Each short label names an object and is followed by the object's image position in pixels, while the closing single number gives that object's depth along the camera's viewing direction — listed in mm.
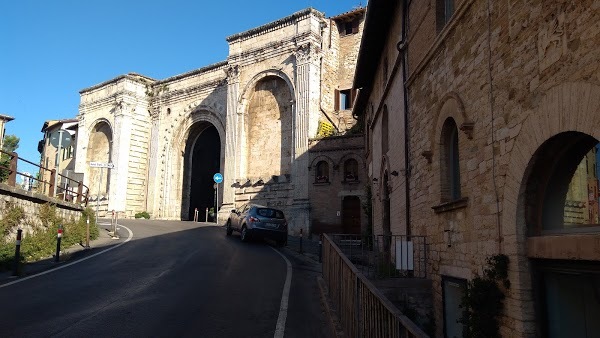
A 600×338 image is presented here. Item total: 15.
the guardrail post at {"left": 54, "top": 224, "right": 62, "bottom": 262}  14249
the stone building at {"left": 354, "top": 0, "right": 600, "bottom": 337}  4988
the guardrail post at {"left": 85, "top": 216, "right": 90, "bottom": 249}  17484
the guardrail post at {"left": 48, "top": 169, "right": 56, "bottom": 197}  18500
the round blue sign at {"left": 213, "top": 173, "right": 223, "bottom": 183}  34250
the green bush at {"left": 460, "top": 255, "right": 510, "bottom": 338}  6215
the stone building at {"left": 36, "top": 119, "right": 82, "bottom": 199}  49844
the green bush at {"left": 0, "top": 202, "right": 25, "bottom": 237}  14398
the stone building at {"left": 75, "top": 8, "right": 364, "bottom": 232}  30812
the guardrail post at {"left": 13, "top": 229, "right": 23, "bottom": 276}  11664
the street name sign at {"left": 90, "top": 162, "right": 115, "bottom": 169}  20717
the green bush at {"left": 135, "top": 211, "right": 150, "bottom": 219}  40031
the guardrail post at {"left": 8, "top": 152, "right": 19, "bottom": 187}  14916
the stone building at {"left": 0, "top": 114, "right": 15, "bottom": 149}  48106
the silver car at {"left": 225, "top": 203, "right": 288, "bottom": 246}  20625
